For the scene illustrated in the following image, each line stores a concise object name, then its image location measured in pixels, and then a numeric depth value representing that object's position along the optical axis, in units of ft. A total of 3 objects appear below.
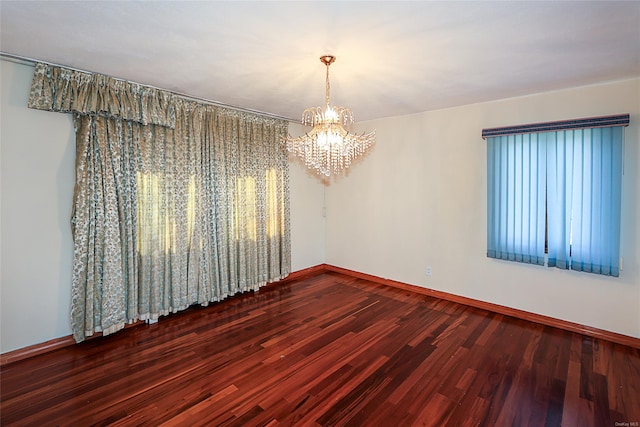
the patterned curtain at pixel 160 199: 9.43
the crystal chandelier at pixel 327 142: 8.42
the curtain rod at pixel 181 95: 8.26
